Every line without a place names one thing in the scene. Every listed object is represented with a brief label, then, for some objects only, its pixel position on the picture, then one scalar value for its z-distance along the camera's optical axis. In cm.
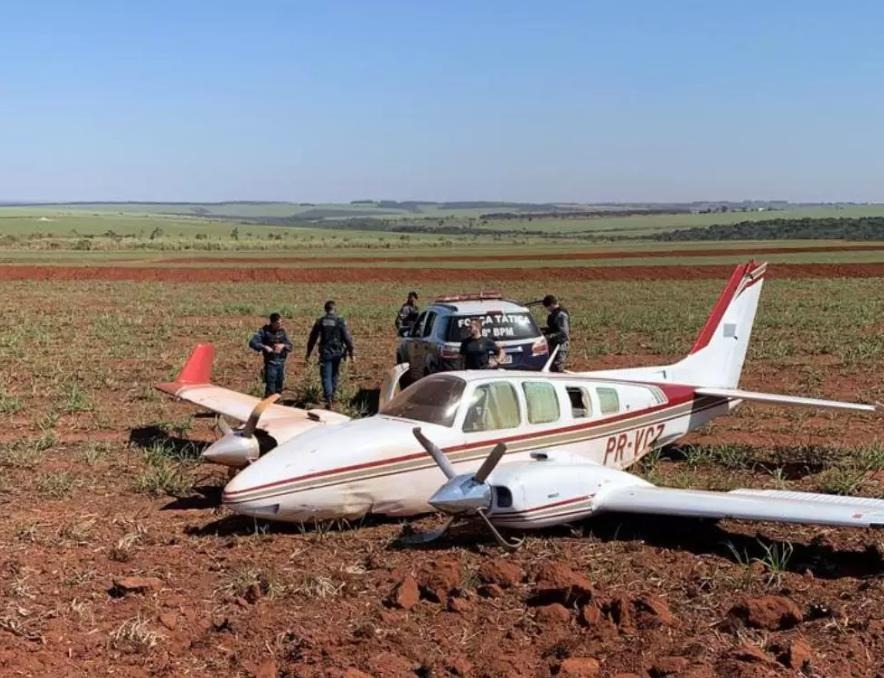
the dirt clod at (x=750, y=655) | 664
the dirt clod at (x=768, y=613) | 734
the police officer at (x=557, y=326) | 1773
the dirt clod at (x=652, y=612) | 737
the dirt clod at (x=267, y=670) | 655
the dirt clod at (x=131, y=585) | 809
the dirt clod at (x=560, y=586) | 780
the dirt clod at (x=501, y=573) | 830
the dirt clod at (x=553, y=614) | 751
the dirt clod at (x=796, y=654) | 660
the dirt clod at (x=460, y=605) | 773
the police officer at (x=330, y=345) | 1694
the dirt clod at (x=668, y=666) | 656
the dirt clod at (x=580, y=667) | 657
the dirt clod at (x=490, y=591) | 808
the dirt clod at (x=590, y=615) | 740
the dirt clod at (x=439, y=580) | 800
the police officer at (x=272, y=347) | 1602
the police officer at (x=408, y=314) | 2002
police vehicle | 1600
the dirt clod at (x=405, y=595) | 780
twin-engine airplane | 881
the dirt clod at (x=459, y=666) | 662
